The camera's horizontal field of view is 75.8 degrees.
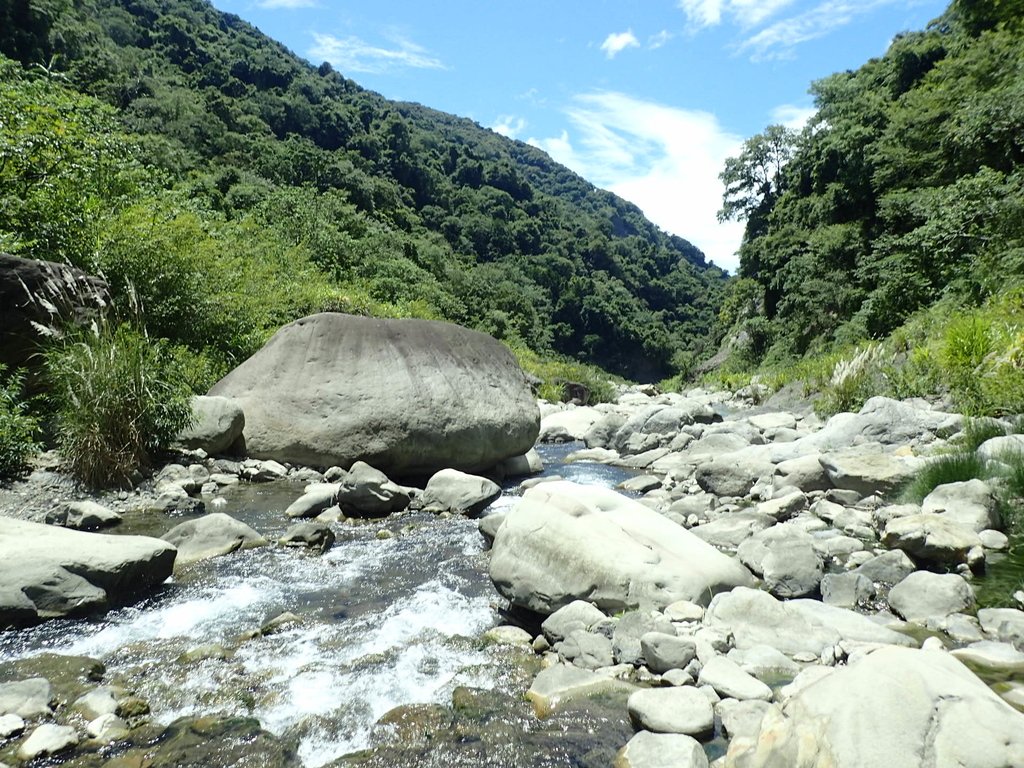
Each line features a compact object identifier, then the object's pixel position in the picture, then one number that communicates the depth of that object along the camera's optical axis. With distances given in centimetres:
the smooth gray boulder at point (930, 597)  389
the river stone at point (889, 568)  446
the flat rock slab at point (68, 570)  391
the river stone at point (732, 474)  784
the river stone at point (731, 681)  300
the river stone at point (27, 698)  293
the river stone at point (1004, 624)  344
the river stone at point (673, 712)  279
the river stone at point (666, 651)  333
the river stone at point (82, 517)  574
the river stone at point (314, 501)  667
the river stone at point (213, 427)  804
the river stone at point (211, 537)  529
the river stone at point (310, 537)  566
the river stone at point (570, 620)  387
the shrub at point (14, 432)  659
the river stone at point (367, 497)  686
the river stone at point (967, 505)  503
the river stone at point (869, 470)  653
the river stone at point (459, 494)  721
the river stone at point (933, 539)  450
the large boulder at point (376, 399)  822
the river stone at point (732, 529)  573
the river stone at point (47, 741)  266
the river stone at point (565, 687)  317
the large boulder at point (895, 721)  198
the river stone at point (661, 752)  254
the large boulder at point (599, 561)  416
